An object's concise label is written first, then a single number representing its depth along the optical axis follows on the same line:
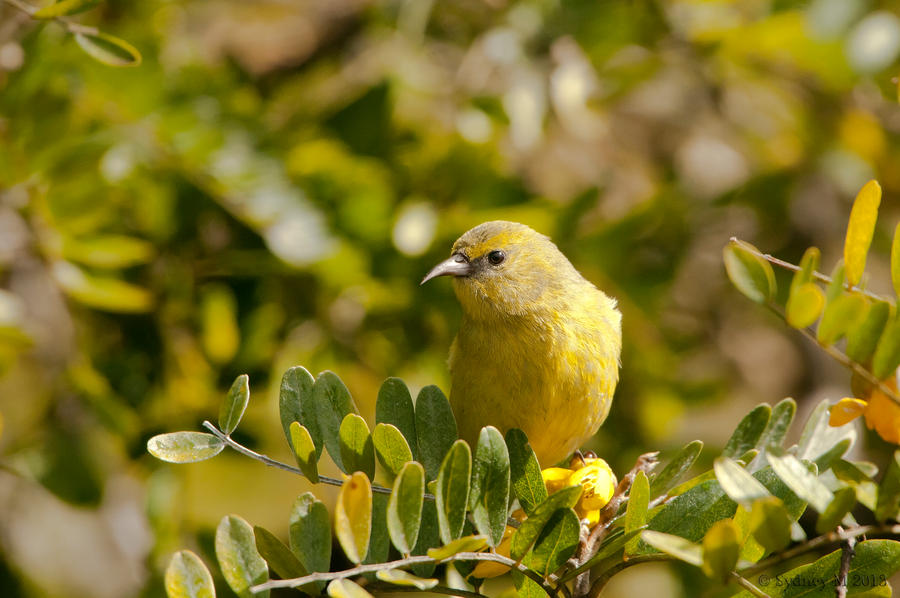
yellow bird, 3.36
